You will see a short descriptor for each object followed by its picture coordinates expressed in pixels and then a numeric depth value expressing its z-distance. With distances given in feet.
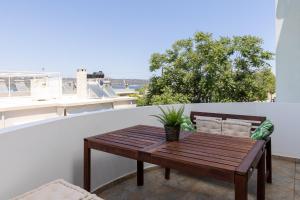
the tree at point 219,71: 22.81
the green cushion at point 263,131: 9.64
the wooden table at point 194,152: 5.56
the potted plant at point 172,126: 8.02
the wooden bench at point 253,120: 10.65
